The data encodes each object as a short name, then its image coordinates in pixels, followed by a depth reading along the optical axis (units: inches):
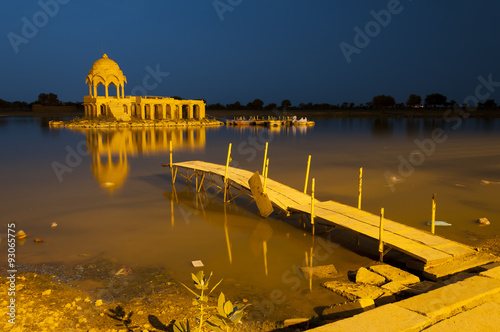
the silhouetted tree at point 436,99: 5413.4
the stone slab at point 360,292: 265.1
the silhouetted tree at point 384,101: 5565.9
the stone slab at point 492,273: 249.3
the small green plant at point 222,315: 161.5
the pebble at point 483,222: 430.6
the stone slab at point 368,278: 290.0
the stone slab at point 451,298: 204.4
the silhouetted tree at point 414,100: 5541.3
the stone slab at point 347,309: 248.4
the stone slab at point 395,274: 286.5
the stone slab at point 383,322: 188.4
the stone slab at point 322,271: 314.0
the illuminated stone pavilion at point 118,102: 2126.0
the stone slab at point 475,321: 187.9
